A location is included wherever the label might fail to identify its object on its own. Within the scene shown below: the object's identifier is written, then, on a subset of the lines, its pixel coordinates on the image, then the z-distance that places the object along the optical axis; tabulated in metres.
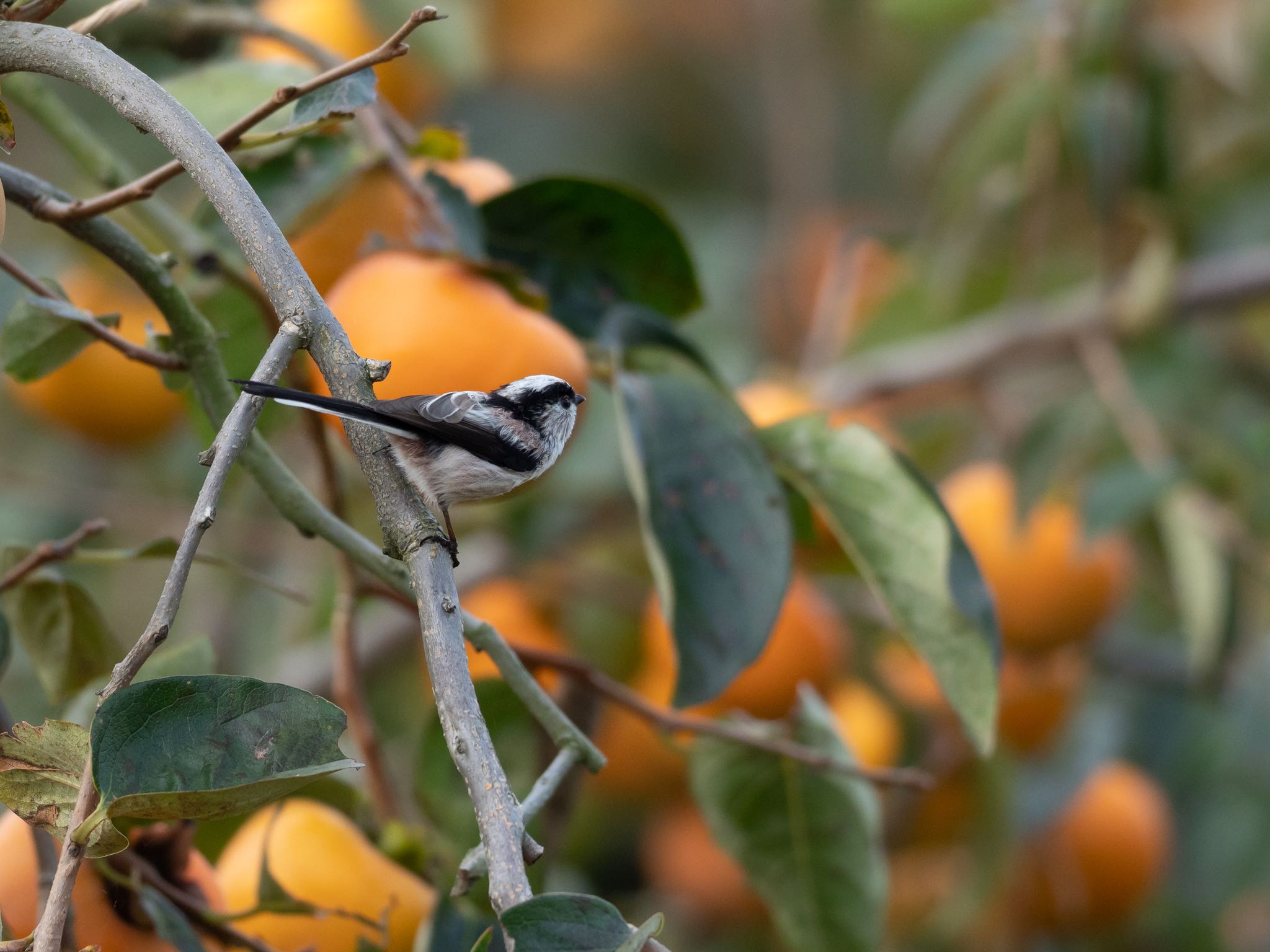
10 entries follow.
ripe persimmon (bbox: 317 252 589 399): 5.74
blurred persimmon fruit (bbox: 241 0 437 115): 6.10
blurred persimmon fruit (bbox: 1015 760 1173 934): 6.22
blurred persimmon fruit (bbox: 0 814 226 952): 5.69
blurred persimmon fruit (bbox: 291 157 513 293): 5.83
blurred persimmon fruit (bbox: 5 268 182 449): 6.13
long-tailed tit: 5.61
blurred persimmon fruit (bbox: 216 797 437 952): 5.75
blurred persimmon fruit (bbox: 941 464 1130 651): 6.13
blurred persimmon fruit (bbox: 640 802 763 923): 6.23
